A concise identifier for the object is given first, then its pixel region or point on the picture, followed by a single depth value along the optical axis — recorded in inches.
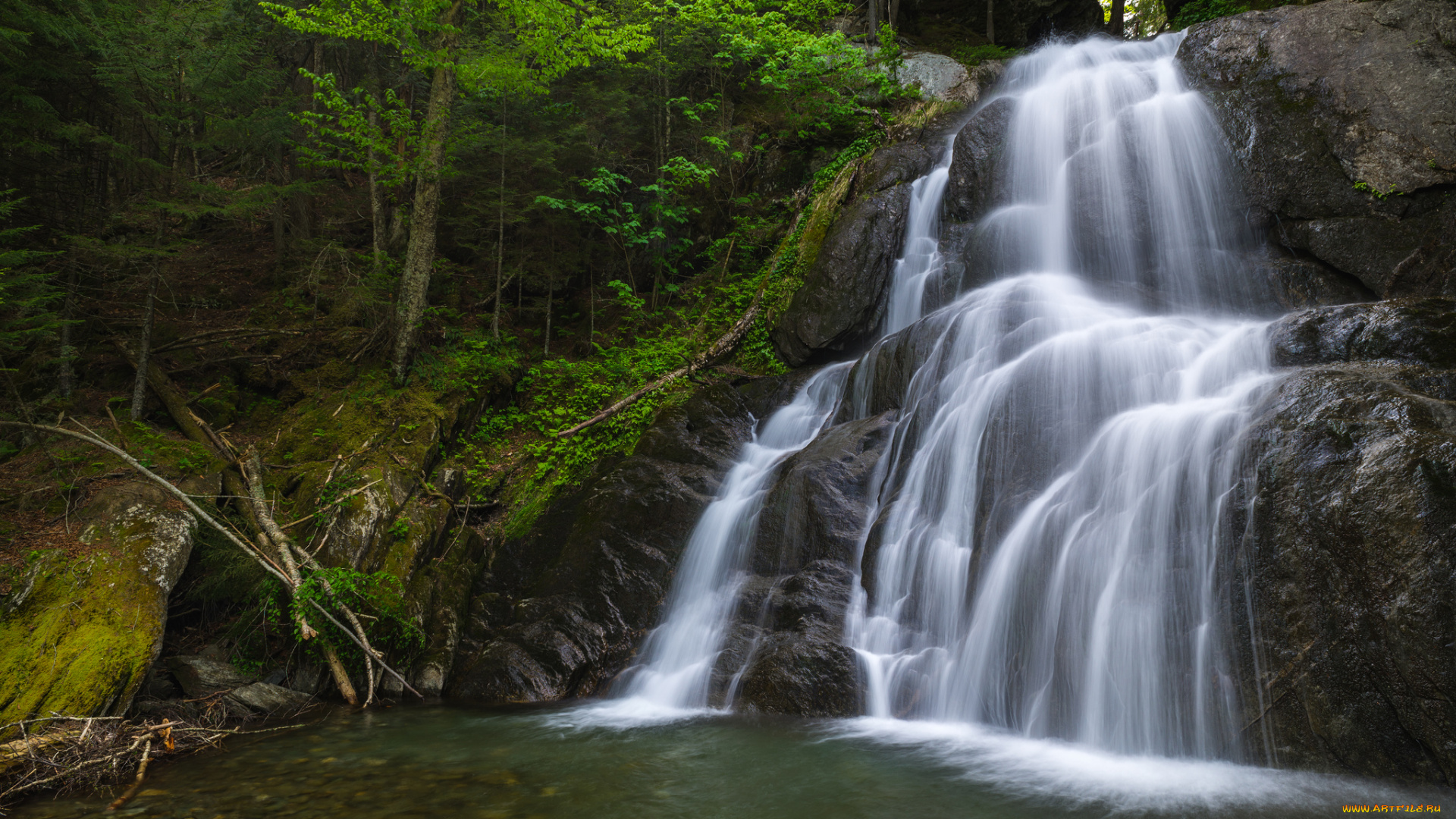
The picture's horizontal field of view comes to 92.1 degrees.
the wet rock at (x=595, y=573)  261.1
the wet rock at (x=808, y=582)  215.9
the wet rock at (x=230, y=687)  231.3
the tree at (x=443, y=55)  377.7
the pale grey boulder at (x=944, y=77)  541.0
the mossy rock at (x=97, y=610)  193.3
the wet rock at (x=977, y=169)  385.1
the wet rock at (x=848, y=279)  367.6
